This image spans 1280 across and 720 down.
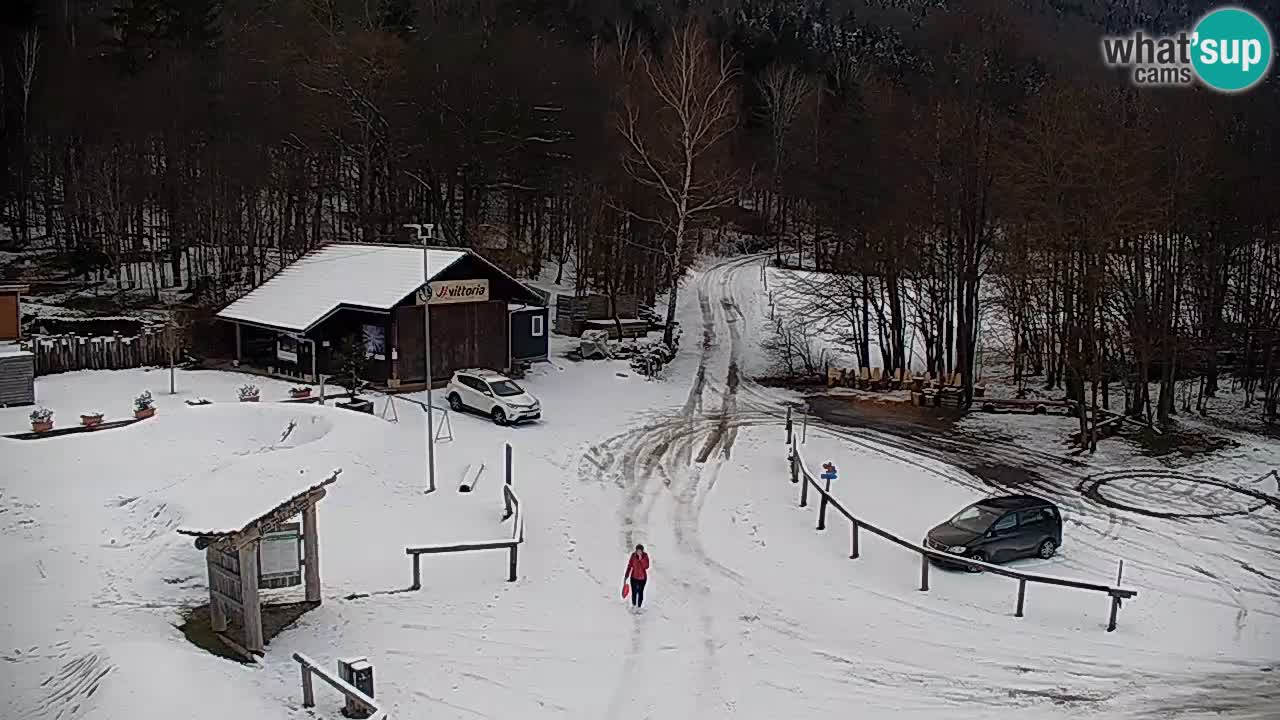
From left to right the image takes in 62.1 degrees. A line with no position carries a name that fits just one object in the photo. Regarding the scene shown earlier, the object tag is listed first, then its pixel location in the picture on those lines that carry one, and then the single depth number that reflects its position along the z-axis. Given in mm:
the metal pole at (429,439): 24062
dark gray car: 21094
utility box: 13469
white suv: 31219
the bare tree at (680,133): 44094
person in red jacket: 18000
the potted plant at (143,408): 29000
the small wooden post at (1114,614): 18406
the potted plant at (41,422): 26922
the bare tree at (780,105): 79562
